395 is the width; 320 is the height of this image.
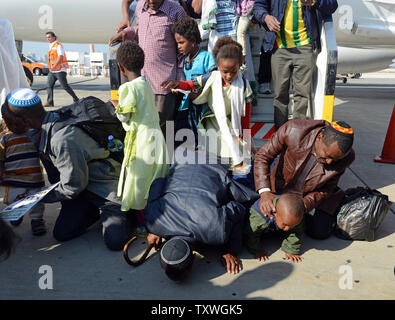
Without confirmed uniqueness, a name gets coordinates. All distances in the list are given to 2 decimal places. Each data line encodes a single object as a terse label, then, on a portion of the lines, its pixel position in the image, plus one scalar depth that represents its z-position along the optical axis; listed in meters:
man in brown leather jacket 2.18
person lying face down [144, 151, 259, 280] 2.12
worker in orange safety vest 7.47
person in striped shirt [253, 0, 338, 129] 3.45
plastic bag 2.48
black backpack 2.37
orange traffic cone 4.34
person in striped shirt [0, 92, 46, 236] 2.46
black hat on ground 1.93
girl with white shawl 2.75
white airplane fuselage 7.98
